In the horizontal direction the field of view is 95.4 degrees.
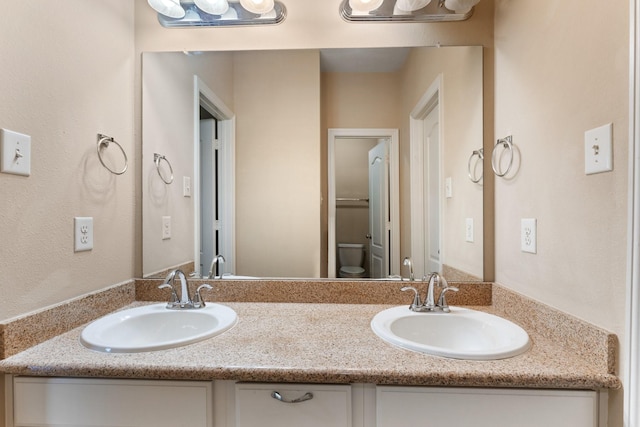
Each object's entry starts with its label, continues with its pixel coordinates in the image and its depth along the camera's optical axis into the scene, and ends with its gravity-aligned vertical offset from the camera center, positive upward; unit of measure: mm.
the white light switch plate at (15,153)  767 +172
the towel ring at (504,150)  1122 +252
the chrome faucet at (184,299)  1150 -339
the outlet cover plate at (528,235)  986 -70
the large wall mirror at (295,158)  1316 +263
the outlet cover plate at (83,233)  999 -62
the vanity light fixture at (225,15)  1245 +873
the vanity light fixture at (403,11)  1219 +869
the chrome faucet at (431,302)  1128 -340
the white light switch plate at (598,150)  705 +163
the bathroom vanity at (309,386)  727 -447
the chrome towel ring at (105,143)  1097 +278
